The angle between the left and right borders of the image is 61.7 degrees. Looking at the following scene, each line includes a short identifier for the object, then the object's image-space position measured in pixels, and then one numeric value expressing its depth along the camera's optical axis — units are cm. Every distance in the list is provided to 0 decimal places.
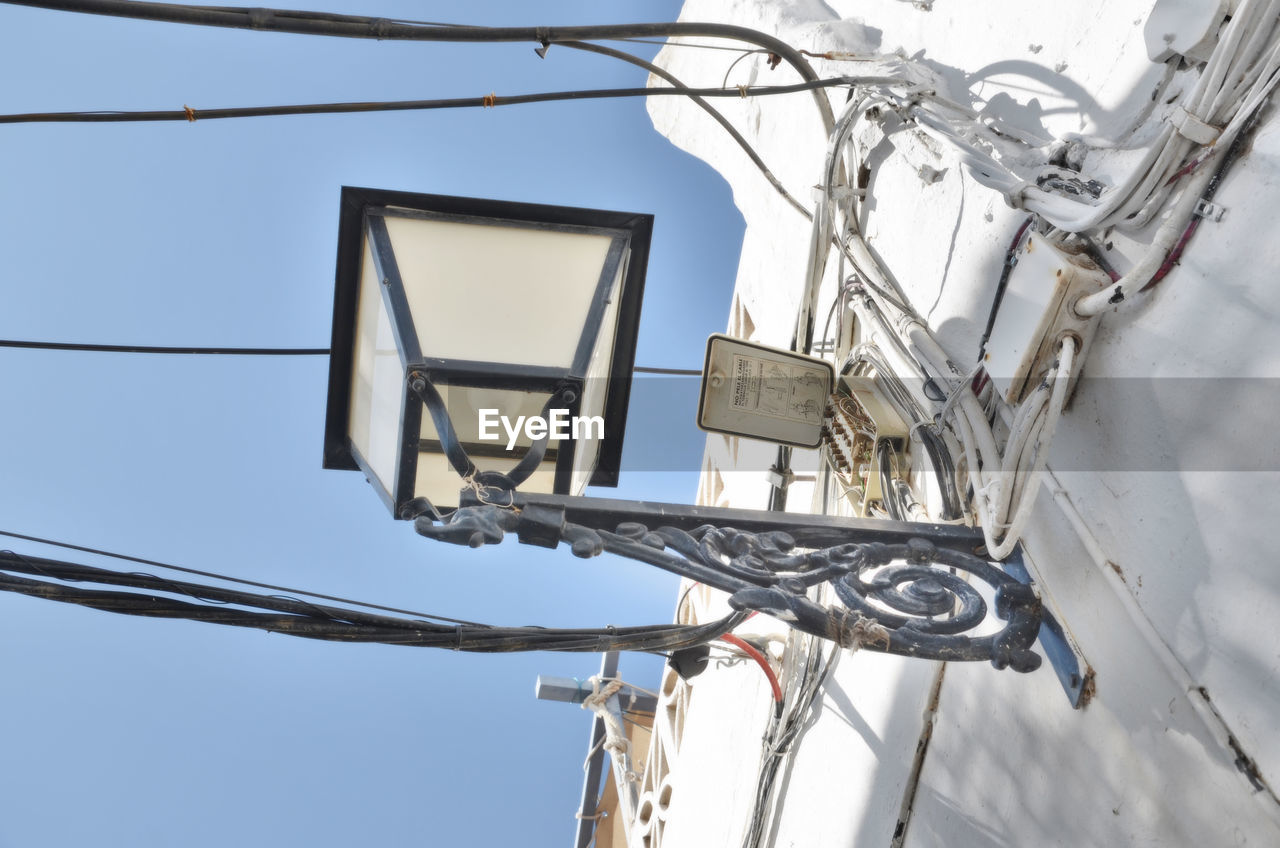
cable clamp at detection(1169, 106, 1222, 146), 188
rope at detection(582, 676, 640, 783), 620
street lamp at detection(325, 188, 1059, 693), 209
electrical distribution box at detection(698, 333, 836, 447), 314
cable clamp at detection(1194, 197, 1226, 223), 189
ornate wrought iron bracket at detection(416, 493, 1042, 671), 204
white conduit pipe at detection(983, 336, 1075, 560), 207
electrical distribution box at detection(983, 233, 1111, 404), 214
